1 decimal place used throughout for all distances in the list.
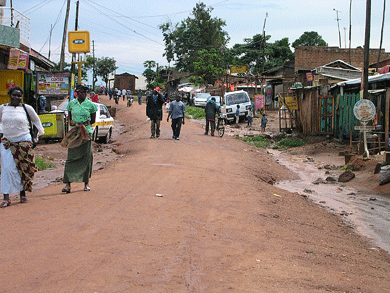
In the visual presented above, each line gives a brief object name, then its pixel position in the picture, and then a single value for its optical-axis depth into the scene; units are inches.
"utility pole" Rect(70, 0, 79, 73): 1302.4
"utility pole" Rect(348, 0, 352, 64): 1395.8
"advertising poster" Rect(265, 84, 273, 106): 1696.7
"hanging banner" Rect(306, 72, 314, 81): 1082.3
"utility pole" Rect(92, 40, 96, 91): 3053.6
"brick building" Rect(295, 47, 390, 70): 1636.3
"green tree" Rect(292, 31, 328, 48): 2669.8
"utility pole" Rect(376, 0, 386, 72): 1214.9
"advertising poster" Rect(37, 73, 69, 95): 792.9
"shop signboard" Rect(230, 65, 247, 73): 1526.1
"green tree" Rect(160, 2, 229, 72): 2667.3
